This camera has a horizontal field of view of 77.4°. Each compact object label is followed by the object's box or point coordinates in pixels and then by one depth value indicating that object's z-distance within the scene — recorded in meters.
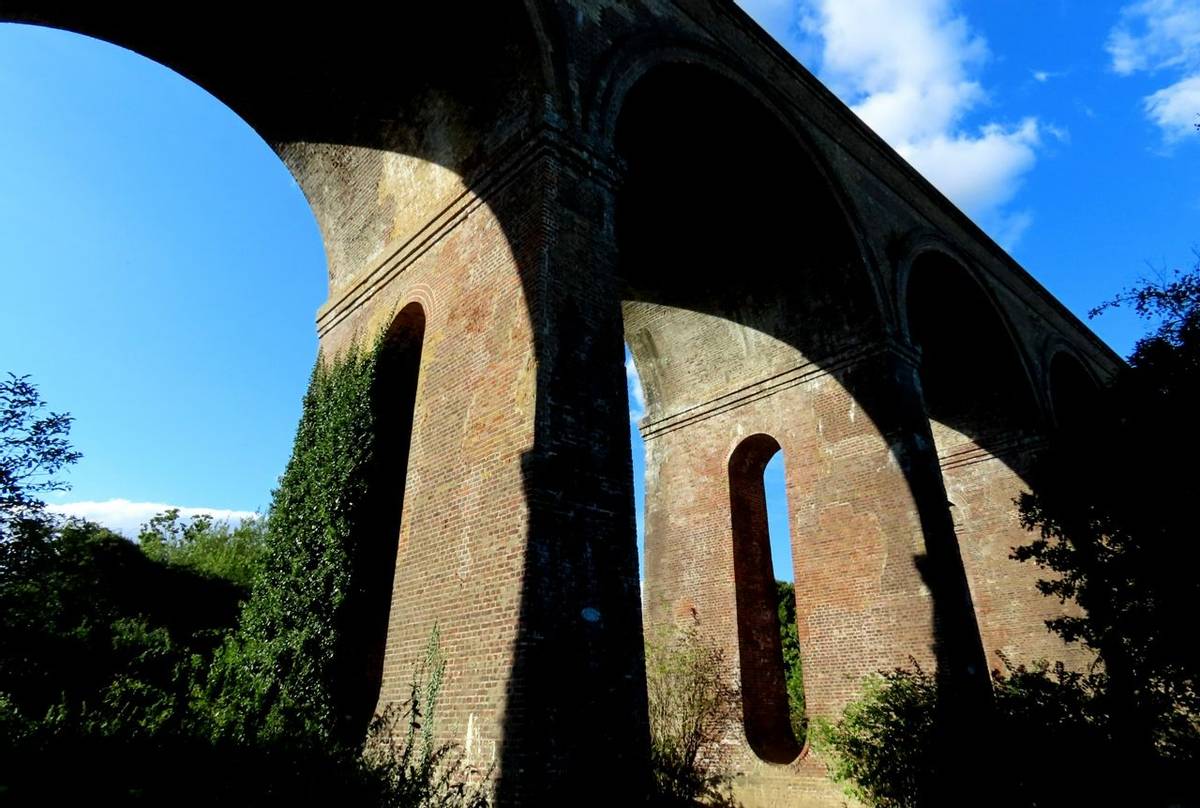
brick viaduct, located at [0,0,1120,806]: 6.32
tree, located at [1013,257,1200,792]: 9.70
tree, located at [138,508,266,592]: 33.75
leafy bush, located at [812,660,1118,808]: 7.92
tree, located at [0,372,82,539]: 11.66
